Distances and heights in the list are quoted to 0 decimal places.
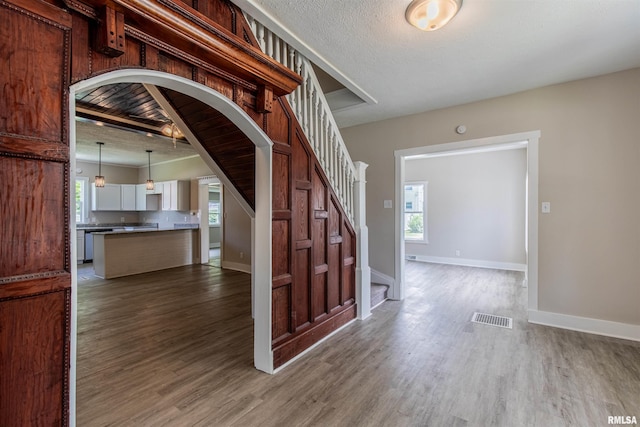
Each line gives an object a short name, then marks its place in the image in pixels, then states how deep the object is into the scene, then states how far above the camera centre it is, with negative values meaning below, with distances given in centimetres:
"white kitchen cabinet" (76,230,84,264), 704 -74
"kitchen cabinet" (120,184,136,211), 794 +46
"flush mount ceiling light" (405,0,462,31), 191 +134
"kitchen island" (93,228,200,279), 552 -74
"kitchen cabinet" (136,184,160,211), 773 +35
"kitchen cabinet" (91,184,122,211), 759 +42
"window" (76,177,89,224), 757 +37
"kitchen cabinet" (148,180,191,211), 696 +46
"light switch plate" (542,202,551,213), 327 +8
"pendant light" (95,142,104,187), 589 +71
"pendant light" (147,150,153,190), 682 +69
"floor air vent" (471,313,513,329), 328 -120
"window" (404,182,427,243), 716 +5
